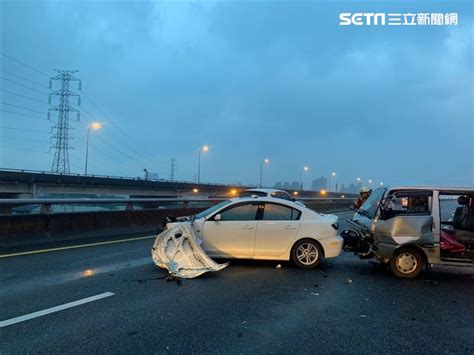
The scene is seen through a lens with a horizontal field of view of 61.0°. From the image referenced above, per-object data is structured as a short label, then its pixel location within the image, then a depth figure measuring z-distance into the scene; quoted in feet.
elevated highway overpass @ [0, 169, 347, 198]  150.92
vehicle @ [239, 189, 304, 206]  60.29
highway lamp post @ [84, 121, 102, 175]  158.46
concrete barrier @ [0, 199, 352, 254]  35.83
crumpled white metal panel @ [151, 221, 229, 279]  25.85
